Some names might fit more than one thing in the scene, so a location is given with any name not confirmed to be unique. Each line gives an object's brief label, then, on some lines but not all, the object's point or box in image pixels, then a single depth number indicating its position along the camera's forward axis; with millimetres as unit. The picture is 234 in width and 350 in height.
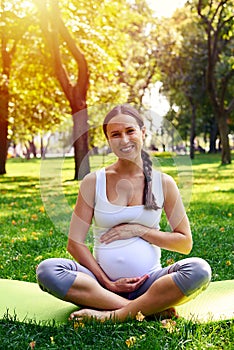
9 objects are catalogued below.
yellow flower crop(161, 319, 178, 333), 3201
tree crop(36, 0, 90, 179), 14523
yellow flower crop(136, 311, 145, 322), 3307
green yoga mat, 3455
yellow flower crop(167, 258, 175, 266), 5262
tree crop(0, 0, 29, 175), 15612
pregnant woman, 3385
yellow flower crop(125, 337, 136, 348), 3025
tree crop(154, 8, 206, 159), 27875
